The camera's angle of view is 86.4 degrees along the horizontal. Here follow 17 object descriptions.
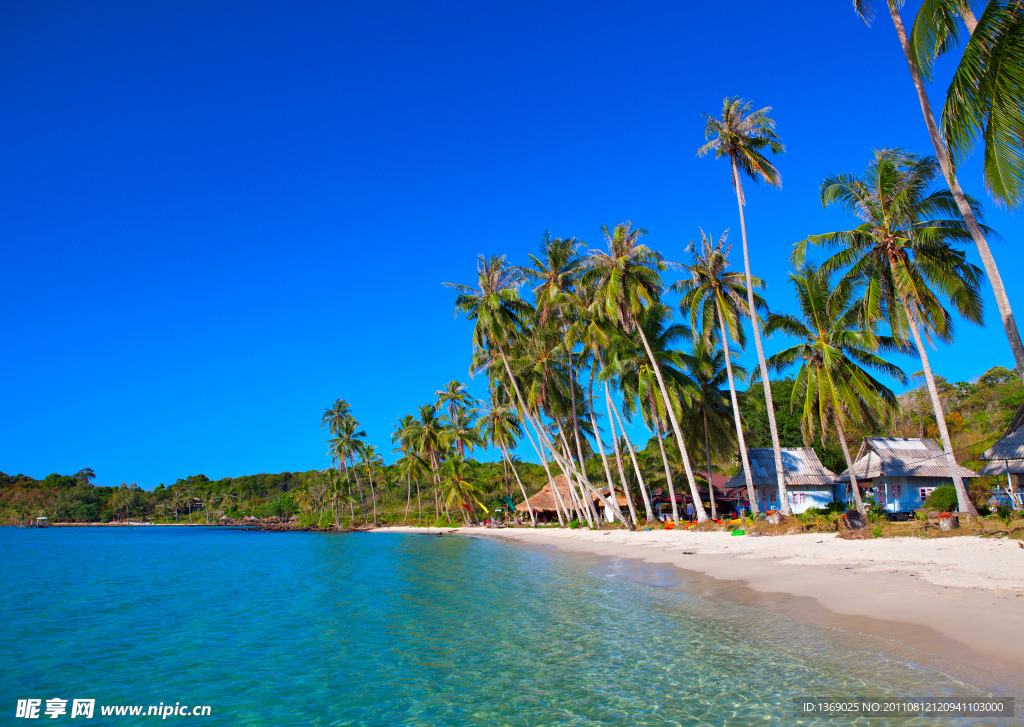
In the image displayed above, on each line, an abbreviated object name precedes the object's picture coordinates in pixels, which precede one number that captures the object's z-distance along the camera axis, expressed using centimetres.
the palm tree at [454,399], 5406
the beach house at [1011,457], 2088
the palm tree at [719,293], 2614
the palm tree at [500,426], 4400
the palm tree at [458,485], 5216
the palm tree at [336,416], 6450
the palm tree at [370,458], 6600
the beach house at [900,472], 3130
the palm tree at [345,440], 6444
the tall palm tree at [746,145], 2364
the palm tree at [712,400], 3247
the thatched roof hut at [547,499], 4828
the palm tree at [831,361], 2333
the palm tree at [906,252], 1730
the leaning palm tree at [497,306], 3266
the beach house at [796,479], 3491
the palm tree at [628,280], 2712
